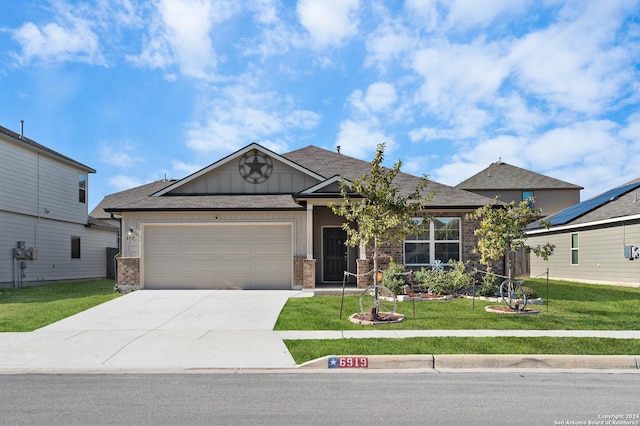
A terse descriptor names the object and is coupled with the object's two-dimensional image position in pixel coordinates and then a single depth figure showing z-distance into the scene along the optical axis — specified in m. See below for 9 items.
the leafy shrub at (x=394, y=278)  15.30
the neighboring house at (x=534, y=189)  38.25
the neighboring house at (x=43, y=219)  20.77
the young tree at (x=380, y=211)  11.85
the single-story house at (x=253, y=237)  17.47
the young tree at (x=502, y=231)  13.19
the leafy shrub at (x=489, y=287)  15.16
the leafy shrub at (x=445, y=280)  15.25
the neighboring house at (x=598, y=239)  19.70
